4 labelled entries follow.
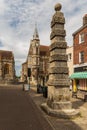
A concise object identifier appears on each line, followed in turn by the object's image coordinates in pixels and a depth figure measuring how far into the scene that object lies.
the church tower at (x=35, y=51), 32.72
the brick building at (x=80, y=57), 11.51
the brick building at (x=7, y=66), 36.42
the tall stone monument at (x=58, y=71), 5.76
